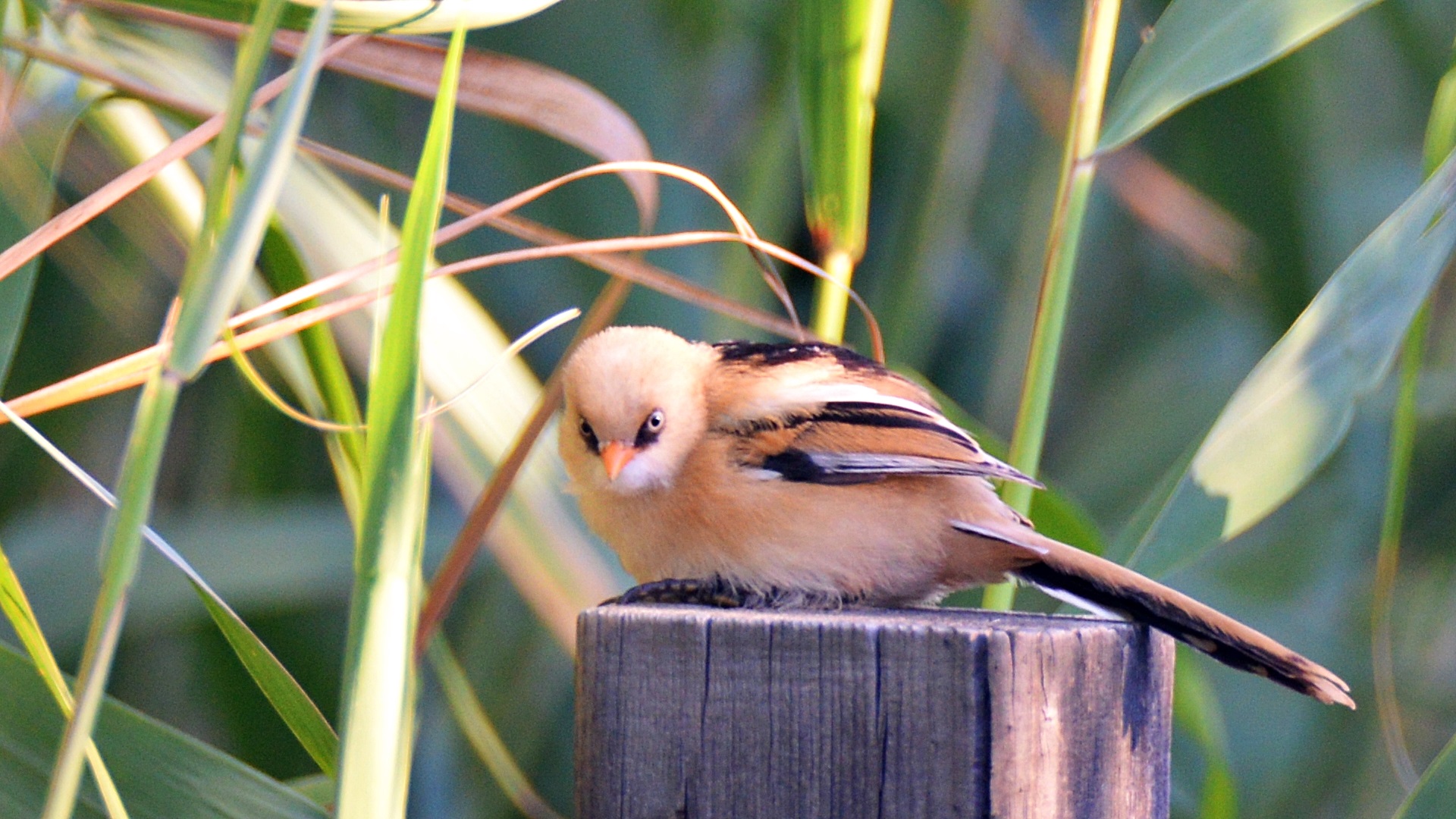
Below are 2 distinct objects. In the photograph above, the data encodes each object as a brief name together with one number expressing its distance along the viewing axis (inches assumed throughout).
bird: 152.4
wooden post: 150.1
